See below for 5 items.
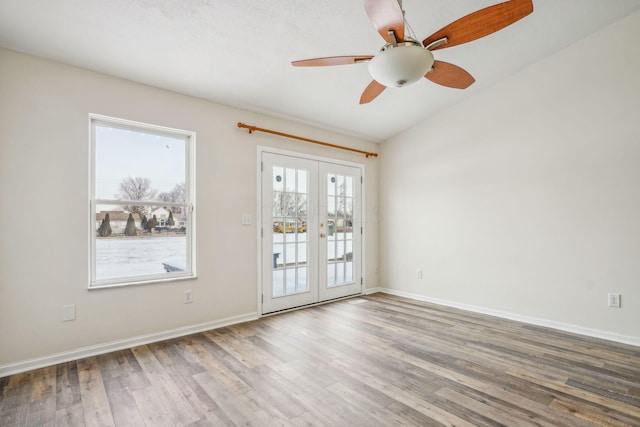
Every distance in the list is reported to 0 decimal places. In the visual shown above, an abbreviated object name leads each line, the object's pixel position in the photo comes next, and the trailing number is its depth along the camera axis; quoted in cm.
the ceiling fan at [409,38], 166
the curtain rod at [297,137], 376
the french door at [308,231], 400
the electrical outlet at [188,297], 333
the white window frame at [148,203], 288
